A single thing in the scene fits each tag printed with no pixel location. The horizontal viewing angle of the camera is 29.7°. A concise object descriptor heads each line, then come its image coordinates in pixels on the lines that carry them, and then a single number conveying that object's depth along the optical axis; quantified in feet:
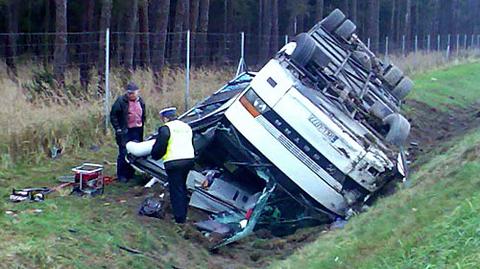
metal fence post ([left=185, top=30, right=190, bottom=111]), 57.19
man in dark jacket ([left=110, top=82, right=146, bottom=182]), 37.42
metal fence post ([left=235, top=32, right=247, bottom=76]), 66.08
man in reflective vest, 32.09
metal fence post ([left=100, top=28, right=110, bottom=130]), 47.31
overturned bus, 32.50
